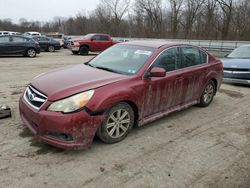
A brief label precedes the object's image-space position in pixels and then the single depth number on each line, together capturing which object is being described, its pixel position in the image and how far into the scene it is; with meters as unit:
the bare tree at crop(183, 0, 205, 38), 34.77
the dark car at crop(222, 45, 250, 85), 6.20
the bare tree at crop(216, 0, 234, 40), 29.34
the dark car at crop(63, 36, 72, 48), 19.38
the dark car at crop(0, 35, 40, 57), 11.52
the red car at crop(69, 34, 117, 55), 14.55
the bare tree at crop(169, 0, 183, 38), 36.97
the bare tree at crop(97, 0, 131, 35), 41.84
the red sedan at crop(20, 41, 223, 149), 2.56
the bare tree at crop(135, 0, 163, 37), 39.66
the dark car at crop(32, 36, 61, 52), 16.08
